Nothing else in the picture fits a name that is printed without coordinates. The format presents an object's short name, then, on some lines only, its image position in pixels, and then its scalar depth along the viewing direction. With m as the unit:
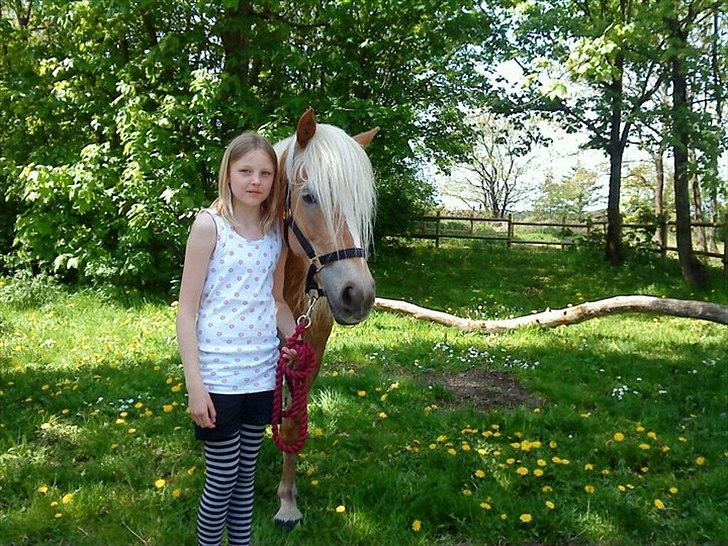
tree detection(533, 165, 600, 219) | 36.09
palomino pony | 2.13
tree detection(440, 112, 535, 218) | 38.62
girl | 2.02
